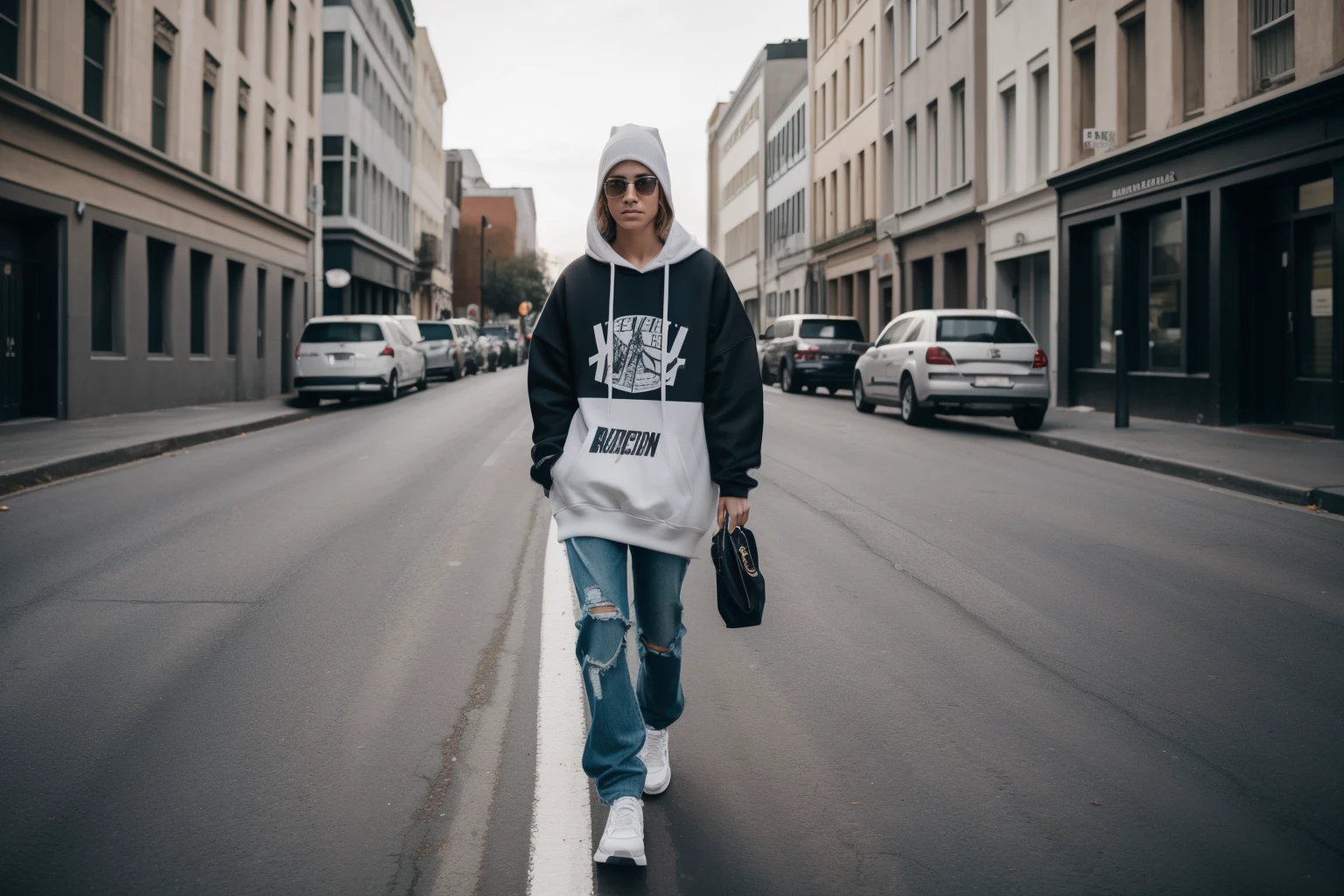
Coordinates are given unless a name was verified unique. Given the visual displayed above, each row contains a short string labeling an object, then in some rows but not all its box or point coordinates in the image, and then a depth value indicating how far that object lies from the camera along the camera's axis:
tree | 87.19
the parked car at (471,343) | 40.38
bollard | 16.86
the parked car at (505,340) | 52.43
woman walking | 3.37
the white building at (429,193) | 58.71
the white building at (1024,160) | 24.55
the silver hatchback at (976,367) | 17.28
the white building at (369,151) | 41.12
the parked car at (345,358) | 24.02
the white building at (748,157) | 64.81
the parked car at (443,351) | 34.78
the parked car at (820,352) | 27.78
